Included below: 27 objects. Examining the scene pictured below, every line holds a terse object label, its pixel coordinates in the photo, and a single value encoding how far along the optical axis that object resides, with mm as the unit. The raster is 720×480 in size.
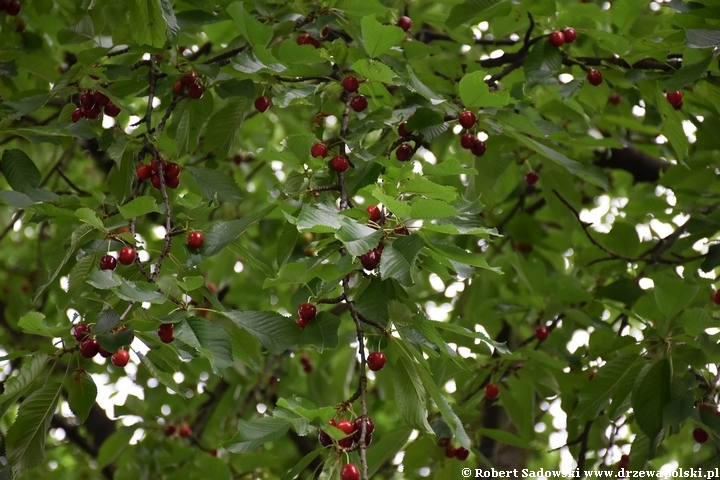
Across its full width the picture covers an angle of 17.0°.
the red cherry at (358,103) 2465
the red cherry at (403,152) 2435
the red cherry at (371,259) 2198
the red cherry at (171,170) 2426
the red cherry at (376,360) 2220
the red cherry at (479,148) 2456
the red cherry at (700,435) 2525
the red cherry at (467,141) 2438
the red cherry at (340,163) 2353
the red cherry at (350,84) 2413
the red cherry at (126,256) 2277
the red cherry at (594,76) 2577
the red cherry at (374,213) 2225
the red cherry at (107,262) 2285
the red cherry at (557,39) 2535
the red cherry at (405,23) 2610
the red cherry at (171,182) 2435
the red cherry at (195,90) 2471
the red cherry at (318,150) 2365
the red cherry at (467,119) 2367
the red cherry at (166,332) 2207
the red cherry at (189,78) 2471
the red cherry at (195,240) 2302
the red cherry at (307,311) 2240
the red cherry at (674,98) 2578
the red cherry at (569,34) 2537
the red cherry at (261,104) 2510
